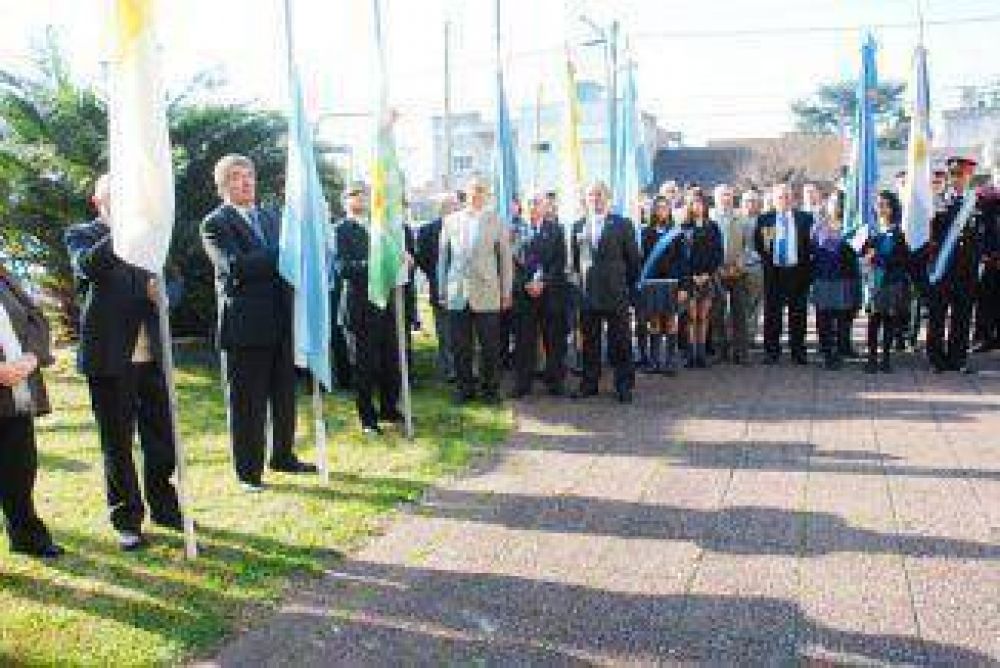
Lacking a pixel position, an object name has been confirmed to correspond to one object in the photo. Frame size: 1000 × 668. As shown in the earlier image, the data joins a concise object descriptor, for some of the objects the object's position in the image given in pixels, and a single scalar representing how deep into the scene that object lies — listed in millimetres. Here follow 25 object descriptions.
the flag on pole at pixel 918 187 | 11945
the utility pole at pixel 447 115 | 28422
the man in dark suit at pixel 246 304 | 7570
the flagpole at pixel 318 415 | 7863
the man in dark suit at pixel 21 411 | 6016
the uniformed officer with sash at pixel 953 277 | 12305
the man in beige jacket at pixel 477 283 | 10758
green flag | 9125
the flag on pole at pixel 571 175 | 11016
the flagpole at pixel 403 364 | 9328
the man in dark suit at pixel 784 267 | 12734
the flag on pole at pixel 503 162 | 11945
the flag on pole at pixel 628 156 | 12133
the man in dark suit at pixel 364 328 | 9641
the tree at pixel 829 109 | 70375
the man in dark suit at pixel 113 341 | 6473
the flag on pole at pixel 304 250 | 7766
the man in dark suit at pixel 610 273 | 10844
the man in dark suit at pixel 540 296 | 11195
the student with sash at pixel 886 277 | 12094
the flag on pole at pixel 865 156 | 13672
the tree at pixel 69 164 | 13094
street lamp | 13209
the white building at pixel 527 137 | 46006
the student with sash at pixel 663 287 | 12258
